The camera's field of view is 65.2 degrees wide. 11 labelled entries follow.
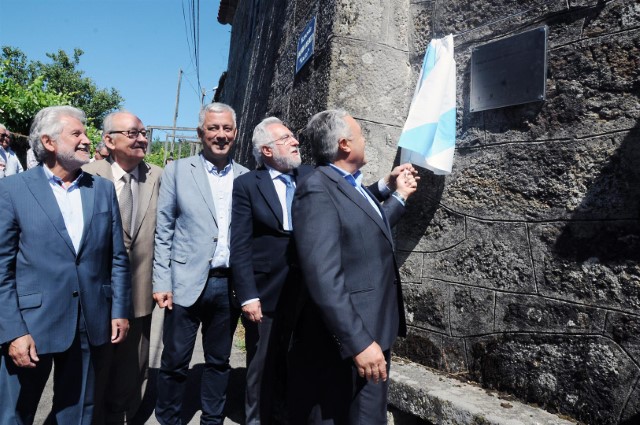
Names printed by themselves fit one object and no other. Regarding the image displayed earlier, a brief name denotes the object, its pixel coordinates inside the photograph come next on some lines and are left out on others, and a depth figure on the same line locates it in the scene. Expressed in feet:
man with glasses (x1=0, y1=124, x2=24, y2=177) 19.99
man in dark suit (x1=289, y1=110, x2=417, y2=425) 6.03
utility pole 122.93
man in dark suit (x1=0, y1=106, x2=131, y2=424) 6.98
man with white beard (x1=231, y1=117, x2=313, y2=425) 8.85
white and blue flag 9.39
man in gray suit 9.17
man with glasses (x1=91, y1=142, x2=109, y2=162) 15.70
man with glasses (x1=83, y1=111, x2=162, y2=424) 9.50
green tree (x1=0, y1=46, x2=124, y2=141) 117.19
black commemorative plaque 8.38
